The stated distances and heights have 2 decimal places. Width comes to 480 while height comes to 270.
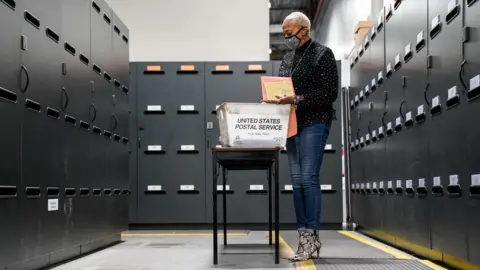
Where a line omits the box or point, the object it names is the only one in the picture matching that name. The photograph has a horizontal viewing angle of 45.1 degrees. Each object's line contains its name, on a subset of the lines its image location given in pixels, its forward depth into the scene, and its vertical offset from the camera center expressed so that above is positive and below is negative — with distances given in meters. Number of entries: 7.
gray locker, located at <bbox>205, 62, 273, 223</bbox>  7.27 +1.01
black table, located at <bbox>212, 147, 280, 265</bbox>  3.37 +0.10
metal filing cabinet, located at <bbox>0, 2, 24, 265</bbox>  2.94 +0.21
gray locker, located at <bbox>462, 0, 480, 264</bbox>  2.86 +0.25
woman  3.52 +0.36
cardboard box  6.75 +1.69
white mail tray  3.35 +0.29
